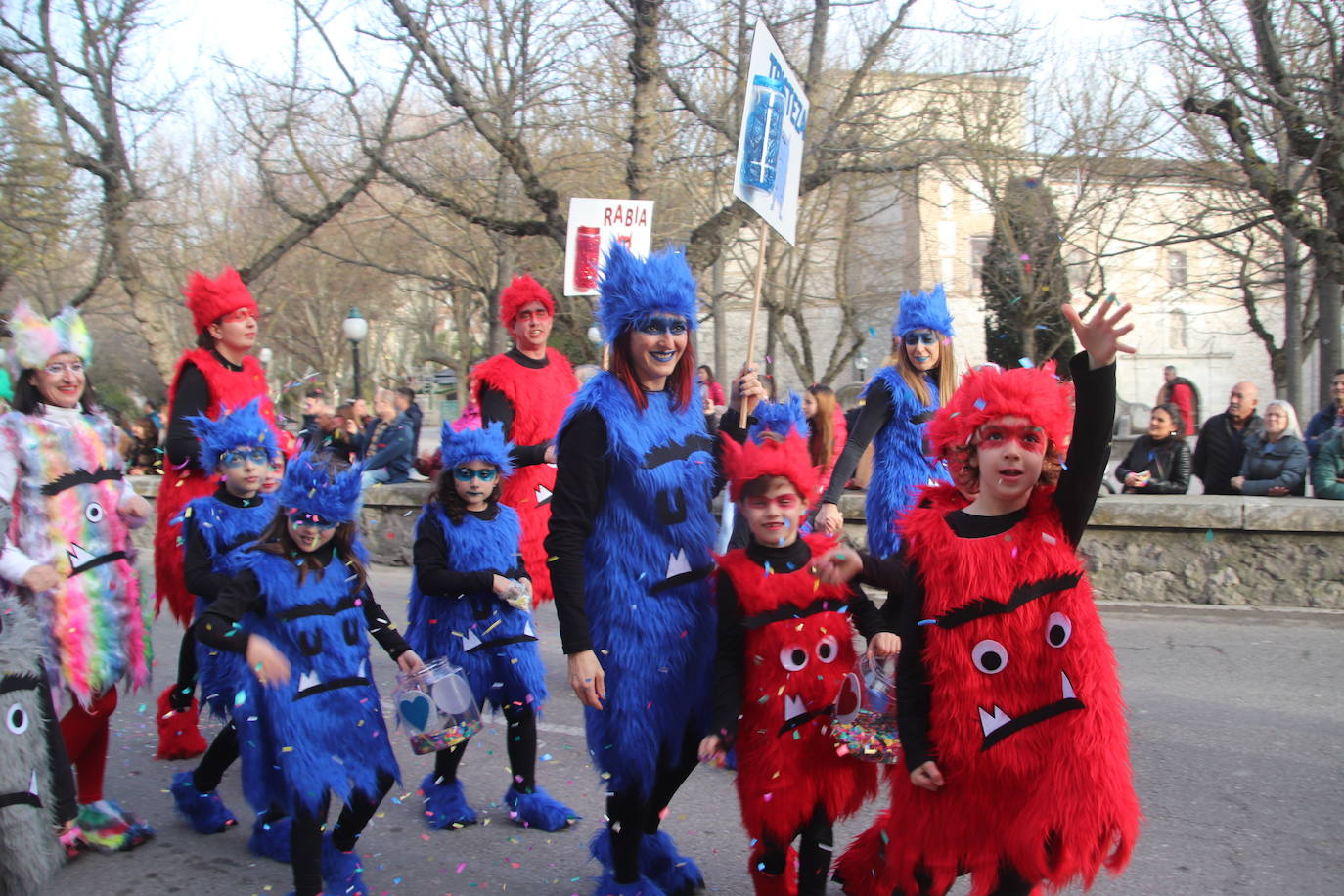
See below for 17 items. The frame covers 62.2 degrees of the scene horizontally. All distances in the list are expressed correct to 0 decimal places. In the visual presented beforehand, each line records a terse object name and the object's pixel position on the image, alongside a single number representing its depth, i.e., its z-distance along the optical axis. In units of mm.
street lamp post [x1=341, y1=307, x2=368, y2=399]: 21766
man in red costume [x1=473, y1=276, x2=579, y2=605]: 5348
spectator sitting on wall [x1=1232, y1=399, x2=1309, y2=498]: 8758
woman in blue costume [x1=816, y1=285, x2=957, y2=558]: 5078
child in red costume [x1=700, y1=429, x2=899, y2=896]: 3248
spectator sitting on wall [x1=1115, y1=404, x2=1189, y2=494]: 9070
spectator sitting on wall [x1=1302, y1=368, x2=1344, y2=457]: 9230
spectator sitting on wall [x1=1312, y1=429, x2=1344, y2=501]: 8391
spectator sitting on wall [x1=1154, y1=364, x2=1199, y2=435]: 14336
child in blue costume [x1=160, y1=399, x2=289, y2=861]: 4199
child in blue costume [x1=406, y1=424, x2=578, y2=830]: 4336
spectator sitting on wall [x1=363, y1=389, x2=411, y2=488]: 11906
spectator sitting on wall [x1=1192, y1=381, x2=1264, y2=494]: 9359
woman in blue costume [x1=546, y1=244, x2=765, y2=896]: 3342
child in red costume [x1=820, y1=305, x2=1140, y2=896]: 2639
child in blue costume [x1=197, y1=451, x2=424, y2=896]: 3518
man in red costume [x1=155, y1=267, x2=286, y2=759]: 5121
